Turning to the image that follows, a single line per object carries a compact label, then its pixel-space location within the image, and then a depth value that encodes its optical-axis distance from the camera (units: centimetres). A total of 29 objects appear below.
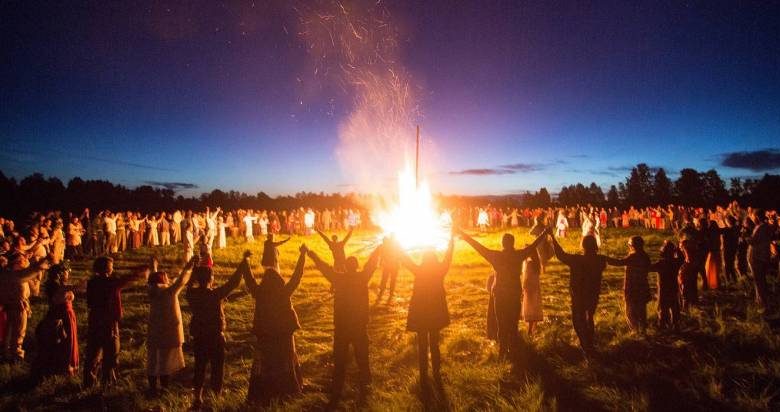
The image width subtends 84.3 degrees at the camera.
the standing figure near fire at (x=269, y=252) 1133
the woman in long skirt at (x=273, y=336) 543
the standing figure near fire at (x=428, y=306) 575
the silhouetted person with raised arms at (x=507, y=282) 645
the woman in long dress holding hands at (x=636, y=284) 697
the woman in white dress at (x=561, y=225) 2752
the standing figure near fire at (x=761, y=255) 850
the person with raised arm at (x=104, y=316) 611
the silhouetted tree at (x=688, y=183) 9925
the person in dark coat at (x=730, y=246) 1103
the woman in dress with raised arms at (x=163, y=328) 591
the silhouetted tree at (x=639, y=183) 11206
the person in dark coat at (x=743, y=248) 1136
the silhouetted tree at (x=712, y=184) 9528
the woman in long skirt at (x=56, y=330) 634
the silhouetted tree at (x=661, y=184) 10800
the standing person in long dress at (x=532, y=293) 768
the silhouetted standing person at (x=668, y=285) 720
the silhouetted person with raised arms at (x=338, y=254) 829
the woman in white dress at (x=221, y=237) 2365
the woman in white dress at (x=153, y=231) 2359
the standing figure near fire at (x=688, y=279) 842
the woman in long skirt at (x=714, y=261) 1055
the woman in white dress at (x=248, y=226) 2806
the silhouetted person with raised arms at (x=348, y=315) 553
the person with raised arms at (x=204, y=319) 556
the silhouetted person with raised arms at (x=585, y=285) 667
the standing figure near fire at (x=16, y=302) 712
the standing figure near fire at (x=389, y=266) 1090
